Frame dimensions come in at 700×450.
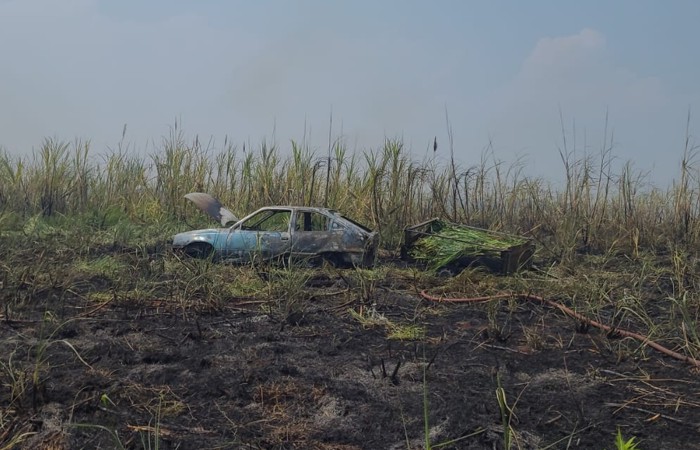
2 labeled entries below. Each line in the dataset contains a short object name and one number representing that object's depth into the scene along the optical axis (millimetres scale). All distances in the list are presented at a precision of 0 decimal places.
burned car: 9664
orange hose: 5277
